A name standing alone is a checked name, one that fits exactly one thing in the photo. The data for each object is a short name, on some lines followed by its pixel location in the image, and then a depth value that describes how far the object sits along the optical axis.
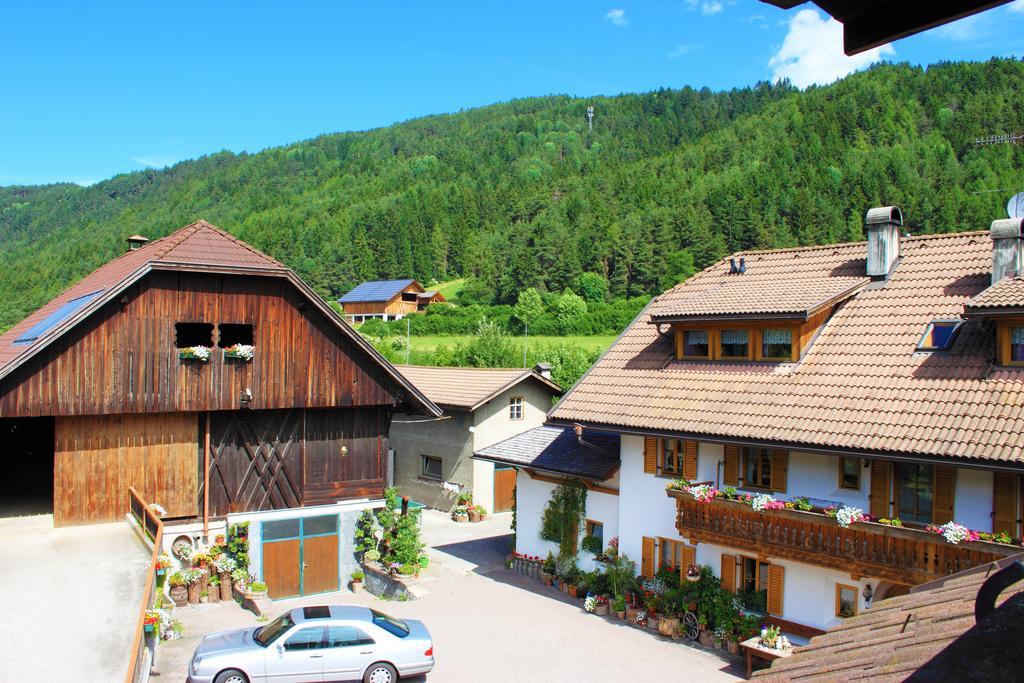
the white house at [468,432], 32.53
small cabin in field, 94.31
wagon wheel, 18.42
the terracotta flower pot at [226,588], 20.80
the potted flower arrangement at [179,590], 20.15
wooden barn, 18.33
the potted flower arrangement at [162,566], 17.91
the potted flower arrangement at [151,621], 13.91
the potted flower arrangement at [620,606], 20.06
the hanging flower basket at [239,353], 19.97
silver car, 14.72
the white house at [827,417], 15.27
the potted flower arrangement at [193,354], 19.41
